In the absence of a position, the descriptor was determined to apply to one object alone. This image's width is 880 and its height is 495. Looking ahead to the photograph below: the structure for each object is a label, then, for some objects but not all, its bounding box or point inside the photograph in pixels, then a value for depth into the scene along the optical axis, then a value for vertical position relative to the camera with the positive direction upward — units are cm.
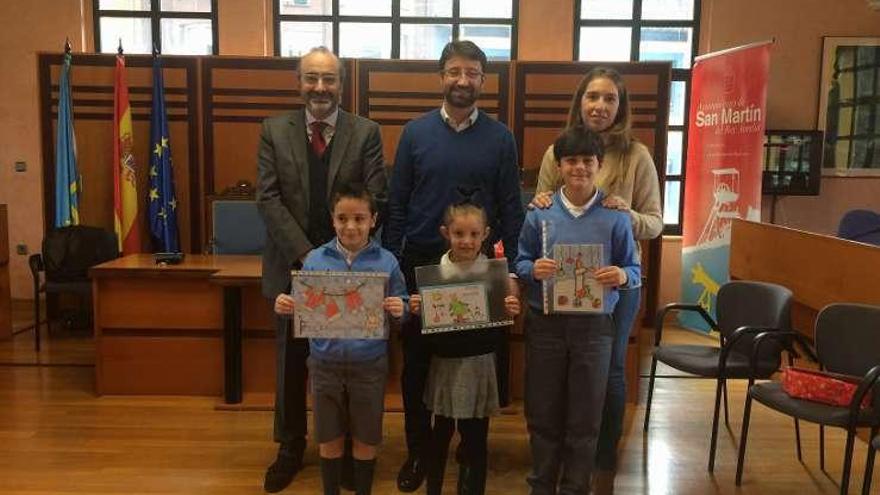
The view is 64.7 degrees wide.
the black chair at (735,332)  313 -75
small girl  238 -73
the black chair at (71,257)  516 -72
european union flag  591 -12
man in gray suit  270 +1
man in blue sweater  250 -2
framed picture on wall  660 +70
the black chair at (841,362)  253 -75
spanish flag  586 -2
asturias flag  585 -3
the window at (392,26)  693 +143
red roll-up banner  535 +14
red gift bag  260 -79
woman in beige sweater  248 -1
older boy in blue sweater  231 -55
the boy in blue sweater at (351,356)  236 -64
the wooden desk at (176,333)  388 -95
